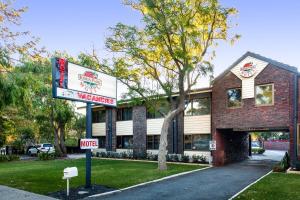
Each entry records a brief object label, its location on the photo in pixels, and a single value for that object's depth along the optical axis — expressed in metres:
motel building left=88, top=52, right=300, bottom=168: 16.28
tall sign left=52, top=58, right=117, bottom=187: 10.38
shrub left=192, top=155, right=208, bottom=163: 19.46
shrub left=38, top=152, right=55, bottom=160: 24.26
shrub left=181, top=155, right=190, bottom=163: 20.16
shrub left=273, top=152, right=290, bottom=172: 15.24
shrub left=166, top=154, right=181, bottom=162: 20.78
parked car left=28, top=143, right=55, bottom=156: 31.72
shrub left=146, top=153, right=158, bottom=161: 22.19
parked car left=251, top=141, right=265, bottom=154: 31.06
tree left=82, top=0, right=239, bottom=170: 15.68
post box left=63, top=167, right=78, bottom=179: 9.79
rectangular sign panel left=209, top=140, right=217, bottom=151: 18.05
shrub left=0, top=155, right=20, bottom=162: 24.05
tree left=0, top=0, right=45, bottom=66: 9.70
